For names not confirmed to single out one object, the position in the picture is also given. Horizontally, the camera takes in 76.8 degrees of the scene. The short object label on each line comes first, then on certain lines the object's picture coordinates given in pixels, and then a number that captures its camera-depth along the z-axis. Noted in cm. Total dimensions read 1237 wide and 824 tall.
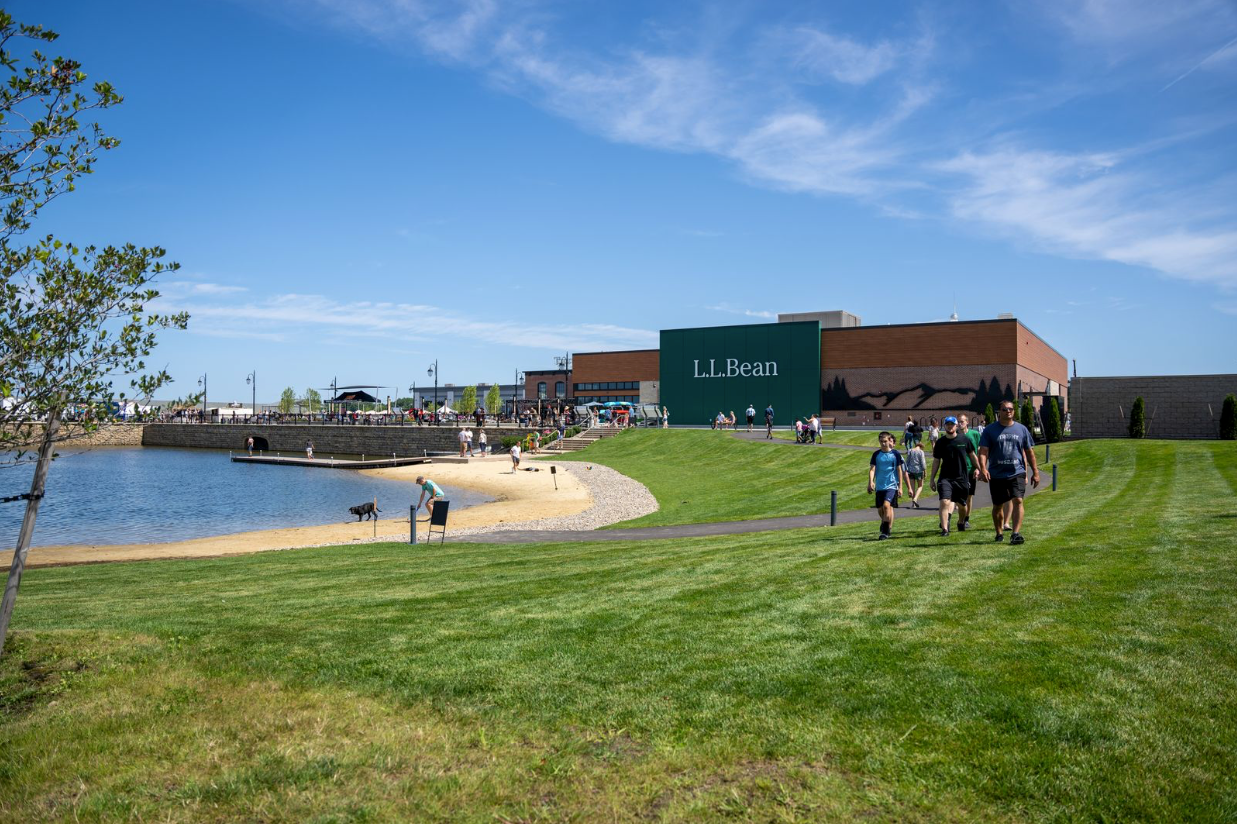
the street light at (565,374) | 8513
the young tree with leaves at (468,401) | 11425
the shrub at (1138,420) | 4272
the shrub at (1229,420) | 3984
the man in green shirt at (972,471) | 1316
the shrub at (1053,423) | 4308
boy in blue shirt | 1373
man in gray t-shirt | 1169
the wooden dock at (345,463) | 6031
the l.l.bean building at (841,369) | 5522
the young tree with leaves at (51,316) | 586
